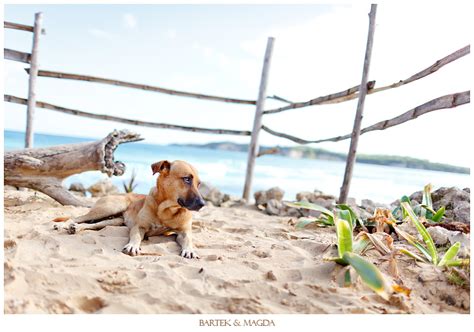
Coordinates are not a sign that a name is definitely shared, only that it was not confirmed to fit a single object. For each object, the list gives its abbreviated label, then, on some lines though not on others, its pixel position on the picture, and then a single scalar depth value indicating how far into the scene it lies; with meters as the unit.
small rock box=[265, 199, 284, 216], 4.79
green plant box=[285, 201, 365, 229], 3.14
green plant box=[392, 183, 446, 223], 3.31
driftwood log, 3.77
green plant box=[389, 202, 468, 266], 2.31
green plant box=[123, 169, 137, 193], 6.12
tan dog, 2.63
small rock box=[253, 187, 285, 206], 5.41
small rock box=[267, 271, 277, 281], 2.11
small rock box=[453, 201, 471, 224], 3.38
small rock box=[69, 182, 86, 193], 6.15
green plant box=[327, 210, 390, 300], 1.83
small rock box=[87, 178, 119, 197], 5.88
